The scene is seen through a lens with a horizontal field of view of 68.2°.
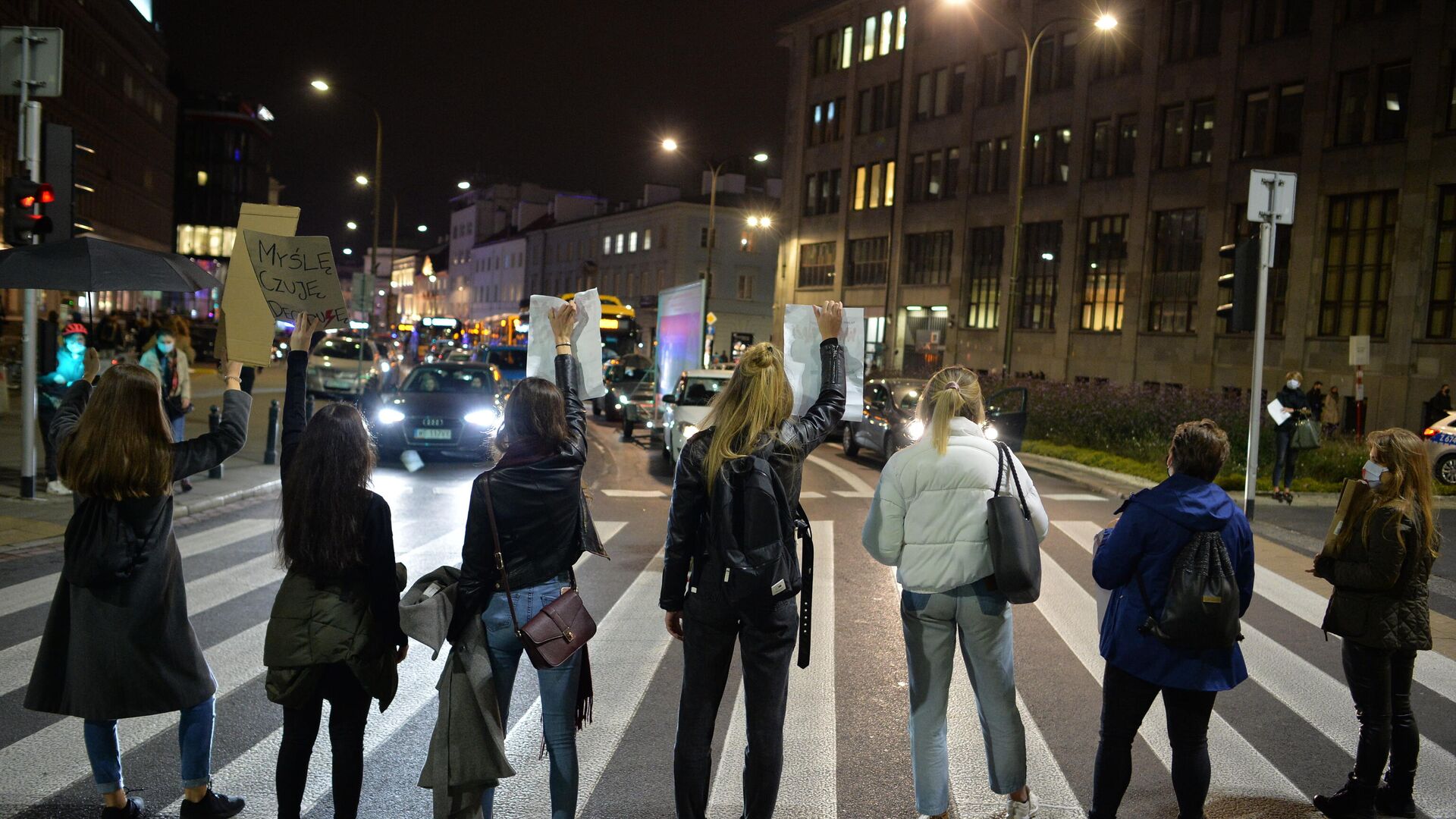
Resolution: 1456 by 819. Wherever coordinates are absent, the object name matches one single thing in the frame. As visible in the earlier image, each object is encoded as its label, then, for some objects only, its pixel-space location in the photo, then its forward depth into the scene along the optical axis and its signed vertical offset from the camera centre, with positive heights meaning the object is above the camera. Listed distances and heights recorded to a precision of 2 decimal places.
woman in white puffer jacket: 4.37 -0.91
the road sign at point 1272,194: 13.57 +2.27
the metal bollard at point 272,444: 15.52 -1.89
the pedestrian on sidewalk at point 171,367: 12.63 -0.70
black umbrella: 7.53 +0.25
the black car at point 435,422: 17.38 -1.57
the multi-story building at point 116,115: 49.79 +10.89
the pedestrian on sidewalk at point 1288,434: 16.06 -0.86
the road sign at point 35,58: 11.61 +2.61
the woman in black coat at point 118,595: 4.09 -1.12
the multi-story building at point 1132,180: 30.81 +6.79
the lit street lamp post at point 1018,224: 26.06 +3.30
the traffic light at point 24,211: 10.80 +0.90
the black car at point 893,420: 18.36 -1.19
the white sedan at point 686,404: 17.36 -1.08
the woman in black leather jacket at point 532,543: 3.95 -0.79
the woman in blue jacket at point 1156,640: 4.08 -1.02
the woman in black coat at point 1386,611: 4.62 -0.99
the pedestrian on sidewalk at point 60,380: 12.04 -0.97
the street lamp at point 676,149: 34.22 +6.06
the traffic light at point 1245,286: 13.52 +1.10
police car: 18.23 -1.13
